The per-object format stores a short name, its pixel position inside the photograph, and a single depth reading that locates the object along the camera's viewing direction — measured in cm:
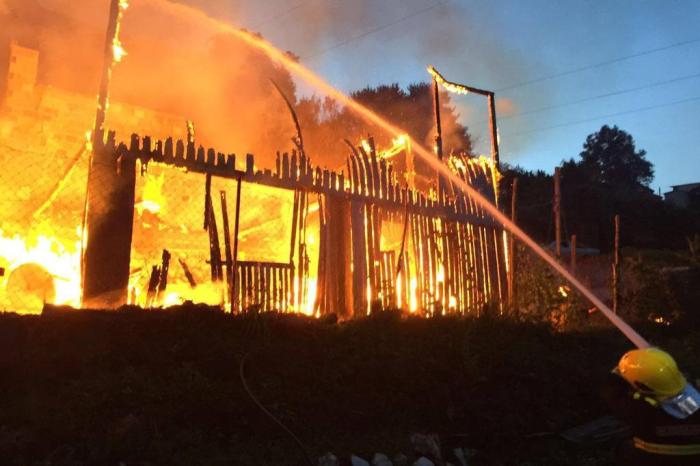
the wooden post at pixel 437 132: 997
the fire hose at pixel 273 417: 477
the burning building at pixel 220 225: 638
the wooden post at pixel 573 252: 1368
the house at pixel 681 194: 4938
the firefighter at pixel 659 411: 358
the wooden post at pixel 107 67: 627
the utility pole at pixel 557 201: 1375
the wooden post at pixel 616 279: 1274
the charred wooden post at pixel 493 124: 1158
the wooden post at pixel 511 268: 1051
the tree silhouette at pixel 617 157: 6291
